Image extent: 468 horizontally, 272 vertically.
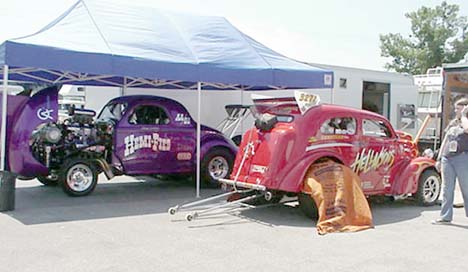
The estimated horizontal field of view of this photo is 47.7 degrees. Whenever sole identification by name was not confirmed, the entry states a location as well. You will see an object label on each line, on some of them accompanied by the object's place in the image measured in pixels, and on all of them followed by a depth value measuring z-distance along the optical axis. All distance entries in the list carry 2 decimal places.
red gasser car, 7.70
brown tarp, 7.25
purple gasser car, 9.35
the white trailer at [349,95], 16.09
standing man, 7.54
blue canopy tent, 8.22
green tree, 46.34
